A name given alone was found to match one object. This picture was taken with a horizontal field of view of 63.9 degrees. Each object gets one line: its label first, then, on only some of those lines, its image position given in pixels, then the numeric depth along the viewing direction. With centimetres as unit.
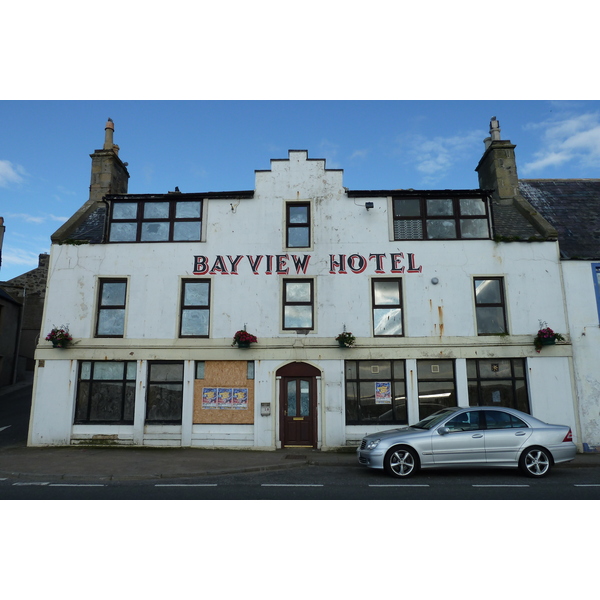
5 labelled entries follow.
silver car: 1069
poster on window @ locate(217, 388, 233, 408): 1516
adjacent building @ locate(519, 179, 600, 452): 1467
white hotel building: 1503
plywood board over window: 1510
